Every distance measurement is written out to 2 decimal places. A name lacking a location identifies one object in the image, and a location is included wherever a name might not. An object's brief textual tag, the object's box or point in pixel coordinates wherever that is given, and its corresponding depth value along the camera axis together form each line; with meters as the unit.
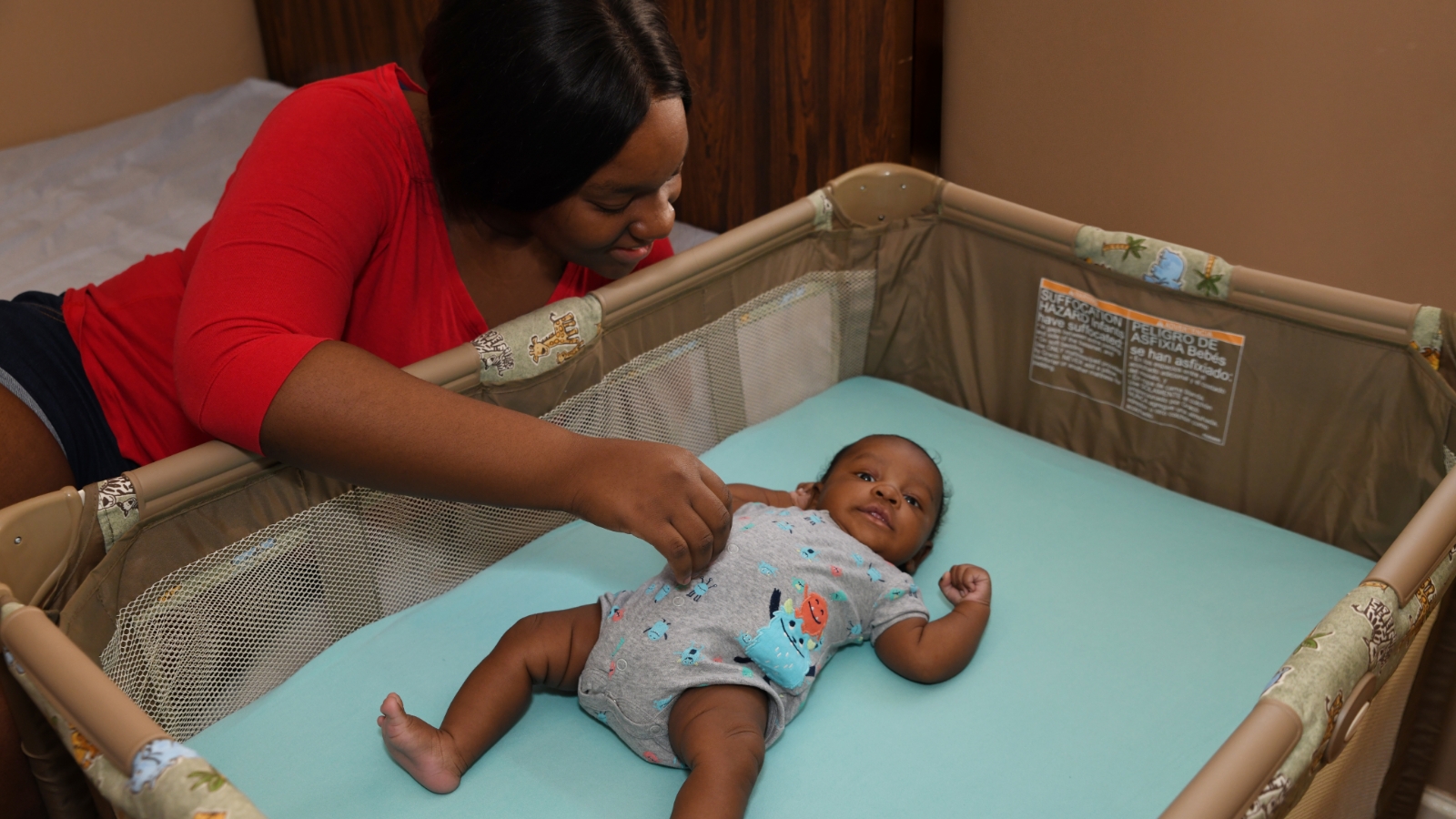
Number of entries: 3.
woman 0.87
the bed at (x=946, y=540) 0.88
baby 0.98
